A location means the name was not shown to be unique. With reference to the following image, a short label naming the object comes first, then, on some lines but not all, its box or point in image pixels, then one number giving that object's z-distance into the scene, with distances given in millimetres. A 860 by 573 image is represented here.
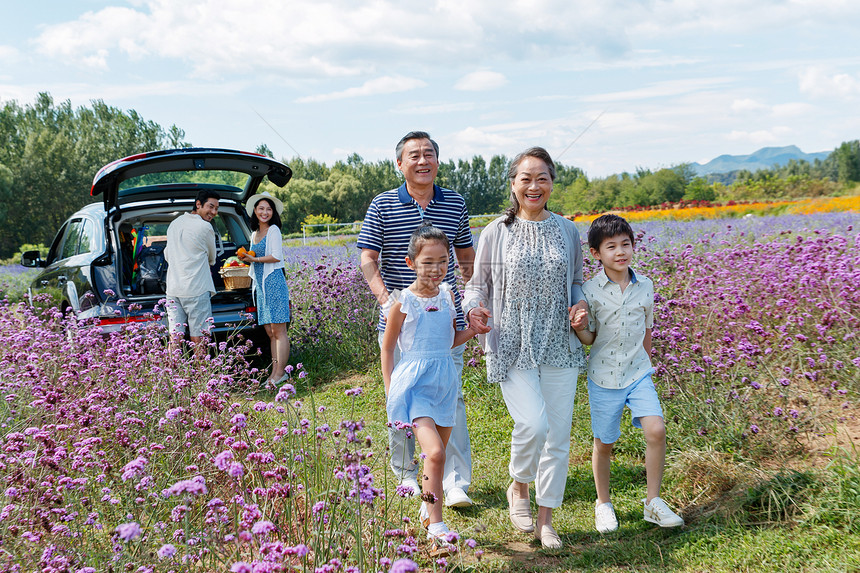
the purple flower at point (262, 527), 1728
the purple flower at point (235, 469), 1913
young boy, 3375
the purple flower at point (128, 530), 1560
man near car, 6090
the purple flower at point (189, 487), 1767
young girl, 3240
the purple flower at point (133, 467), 2104
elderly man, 3748
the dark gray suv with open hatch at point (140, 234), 5867
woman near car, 6546
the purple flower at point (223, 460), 1983
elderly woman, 3381
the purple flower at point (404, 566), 1610
